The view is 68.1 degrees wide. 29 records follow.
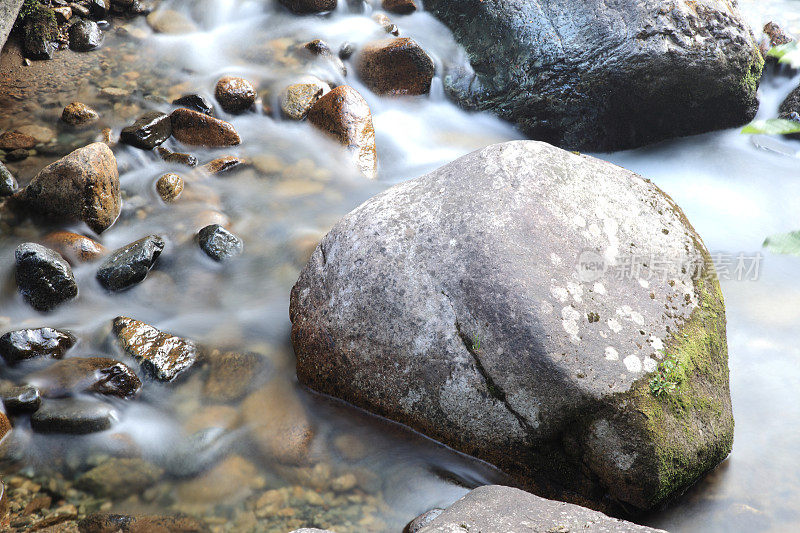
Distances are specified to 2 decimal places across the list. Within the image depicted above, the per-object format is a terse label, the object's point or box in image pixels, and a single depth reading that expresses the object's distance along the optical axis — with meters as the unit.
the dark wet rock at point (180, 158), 5.71
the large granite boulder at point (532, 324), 3.02
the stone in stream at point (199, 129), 5.94
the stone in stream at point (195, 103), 6.34
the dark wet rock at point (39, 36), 6.60
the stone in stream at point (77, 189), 4.71
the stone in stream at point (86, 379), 3.66
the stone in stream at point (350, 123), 6.01
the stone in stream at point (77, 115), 5.88
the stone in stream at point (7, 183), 4.99
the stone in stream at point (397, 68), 7.04
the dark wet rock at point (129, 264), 4.44
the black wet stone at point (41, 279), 4.20
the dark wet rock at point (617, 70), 5.95
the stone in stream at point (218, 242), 4.82
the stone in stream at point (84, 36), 6.90
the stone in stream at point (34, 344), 3.75
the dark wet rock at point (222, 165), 5.71
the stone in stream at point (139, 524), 3.03
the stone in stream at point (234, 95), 6.48
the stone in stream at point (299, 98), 6.46
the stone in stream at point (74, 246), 4.57
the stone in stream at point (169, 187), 5.35
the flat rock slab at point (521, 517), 2.36
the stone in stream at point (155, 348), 3.87
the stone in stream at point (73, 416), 3.45
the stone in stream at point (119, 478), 3.22
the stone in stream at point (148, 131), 5.75
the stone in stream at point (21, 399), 3.49
